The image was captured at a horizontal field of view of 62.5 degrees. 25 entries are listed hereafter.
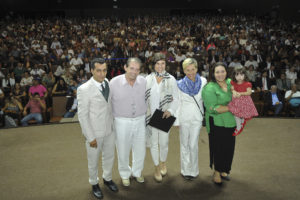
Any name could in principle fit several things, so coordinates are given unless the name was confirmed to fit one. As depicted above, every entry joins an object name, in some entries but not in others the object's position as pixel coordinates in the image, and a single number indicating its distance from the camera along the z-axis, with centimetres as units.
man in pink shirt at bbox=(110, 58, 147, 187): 242
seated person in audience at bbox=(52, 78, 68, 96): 638
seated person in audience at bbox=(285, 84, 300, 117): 561
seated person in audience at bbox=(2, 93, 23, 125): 506
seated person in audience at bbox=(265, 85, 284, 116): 564
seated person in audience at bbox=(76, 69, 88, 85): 641
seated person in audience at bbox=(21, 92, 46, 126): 507
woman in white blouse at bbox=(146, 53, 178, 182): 258
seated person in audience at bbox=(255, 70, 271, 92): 663
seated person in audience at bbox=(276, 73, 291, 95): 668
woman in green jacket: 244
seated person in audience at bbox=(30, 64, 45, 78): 744
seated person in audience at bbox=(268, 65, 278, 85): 734
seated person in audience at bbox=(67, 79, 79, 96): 599
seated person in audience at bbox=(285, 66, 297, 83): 730
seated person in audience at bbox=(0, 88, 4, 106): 526
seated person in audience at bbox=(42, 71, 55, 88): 681
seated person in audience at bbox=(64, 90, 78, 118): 548
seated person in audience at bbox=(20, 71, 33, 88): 678
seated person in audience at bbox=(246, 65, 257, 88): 715
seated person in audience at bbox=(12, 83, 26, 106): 550
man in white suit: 226
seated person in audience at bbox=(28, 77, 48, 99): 569
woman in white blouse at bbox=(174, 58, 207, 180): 256
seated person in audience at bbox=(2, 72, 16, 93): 664
